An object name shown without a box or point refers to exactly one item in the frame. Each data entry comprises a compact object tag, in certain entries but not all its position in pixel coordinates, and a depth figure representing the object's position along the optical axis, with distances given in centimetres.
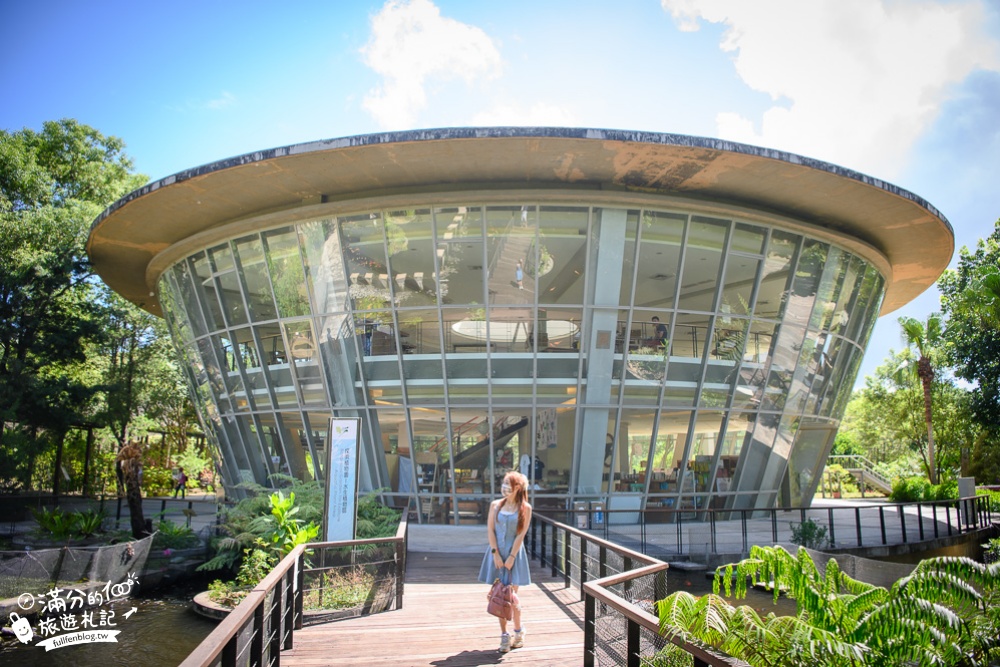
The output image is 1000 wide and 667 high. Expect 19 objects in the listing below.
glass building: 1692
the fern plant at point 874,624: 461
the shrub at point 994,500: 2088
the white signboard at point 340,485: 1034
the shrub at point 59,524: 1800
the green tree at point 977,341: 3412
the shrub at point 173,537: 1742
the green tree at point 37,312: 2698
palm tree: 3631
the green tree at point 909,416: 4119
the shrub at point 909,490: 3095
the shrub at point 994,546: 1161
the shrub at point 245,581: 1141
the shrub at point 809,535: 1516
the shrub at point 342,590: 855
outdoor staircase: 3903
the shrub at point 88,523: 1827
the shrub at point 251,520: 1366
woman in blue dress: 723
